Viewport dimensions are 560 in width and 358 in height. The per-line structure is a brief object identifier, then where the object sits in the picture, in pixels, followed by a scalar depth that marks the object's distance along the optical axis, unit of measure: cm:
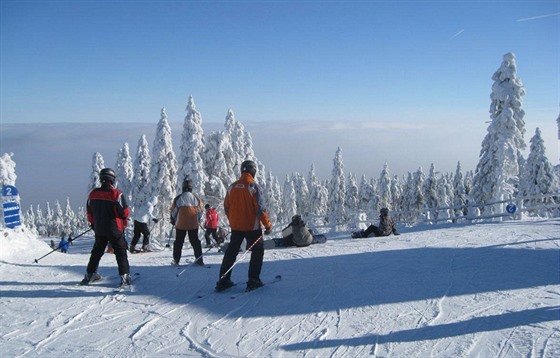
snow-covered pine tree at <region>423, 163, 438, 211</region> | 6429
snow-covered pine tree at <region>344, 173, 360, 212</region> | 7244
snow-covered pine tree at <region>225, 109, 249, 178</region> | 3912
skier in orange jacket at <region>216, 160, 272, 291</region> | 638
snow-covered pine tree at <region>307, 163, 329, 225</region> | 7750
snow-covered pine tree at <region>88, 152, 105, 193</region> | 4822
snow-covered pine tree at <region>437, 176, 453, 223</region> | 6488
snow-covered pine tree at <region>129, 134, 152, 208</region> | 3800
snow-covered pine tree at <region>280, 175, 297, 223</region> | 8638
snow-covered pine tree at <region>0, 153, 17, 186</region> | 2380
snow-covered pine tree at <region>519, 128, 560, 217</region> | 3706
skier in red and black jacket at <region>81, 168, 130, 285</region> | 663
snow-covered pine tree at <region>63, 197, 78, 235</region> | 12103
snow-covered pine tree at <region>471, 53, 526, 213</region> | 2670
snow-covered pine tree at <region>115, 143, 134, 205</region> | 4769
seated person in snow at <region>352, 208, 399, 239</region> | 1401
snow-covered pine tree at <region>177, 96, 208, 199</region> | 3284
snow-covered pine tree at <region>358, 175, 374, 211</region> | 7131
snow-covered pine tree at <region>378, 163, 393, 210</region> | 6819
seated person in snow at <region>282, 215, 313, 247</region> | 1179
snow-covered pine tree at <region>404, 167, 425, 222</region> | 6406
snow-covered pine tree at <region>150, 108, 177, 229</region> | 3644
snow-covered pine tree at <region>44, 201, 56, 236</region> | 12544
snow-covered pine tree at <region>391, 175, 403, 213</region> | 8871
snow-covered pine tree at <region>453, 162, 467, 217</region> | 6176
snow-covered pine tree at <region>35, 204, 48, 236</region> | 12375
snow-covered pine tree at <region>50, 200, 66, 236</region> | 12200
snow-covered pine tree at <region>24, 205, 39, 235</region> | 12015
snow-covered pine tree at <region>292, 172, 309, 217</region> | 9183
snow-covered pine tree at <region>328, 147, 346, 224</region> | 6359
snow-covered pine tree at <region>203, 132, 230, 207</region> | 3409
